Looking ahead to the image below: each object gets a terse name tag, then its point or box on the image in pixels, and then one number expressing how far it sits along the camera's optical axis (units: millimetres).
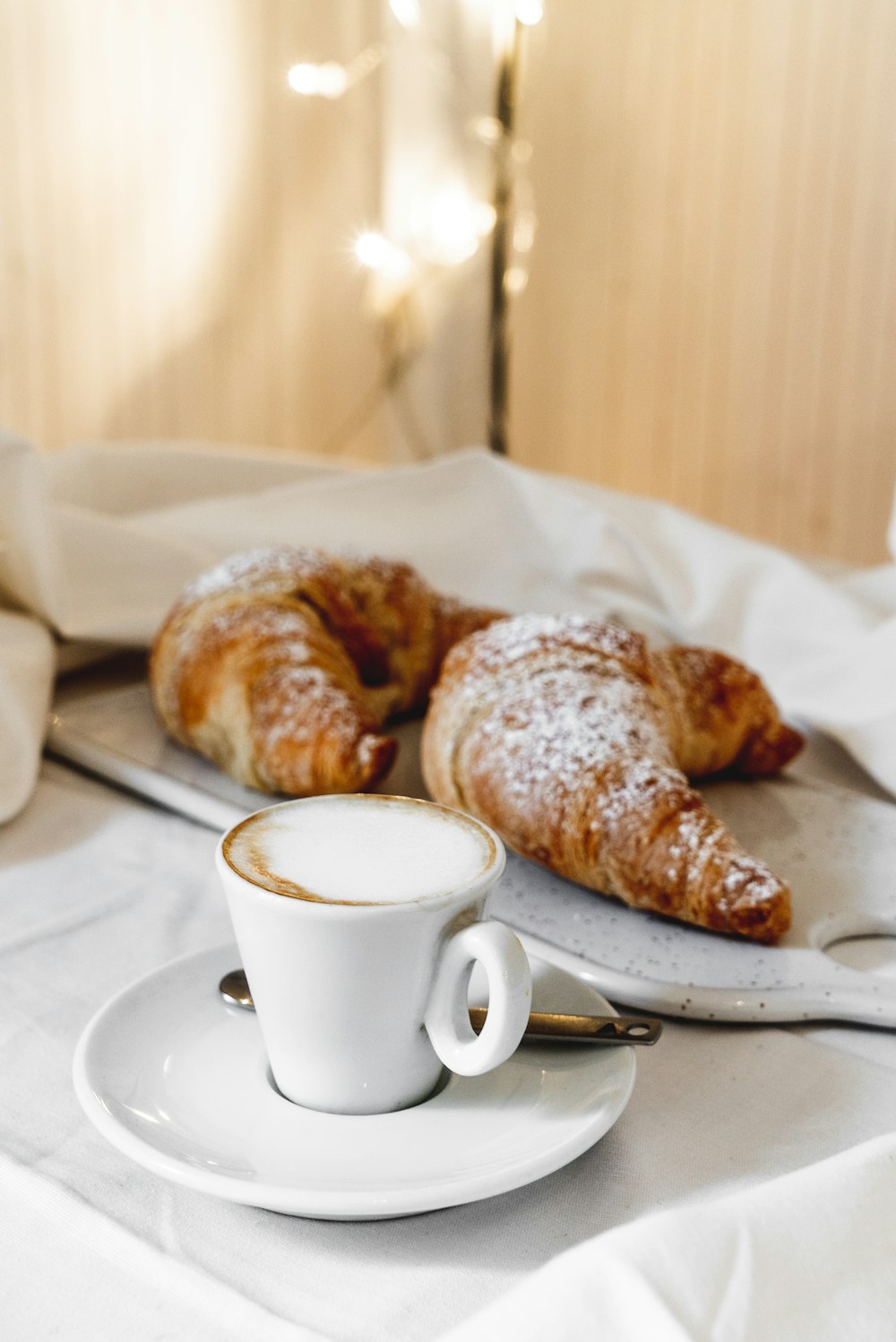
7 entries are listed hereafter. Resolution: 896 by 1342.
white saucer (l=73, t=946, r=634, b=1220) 390
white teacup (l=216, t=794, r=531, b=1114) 419
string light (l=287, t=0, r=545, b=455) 2609
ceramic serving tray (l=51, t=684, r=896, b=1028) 568
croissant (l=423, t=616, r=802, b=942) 624
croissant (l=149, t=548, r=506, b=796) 790
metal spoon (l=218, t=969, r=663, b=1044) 457
